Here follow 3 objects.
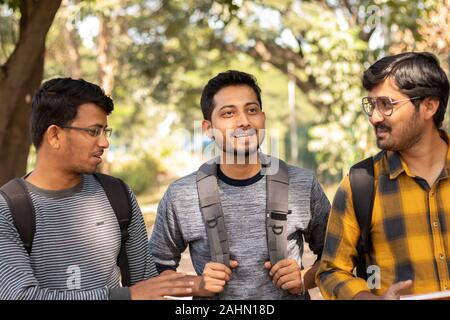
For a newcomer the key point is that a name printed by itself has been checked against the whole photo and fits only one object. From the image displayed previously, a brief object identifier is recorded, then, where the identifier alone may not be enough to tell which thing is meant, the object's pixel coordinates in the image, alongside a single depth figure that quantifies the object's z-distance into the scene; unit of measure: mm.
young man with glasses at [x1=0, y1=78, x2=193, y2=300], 2898
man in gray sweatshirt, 3373
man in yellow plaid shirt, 2891
